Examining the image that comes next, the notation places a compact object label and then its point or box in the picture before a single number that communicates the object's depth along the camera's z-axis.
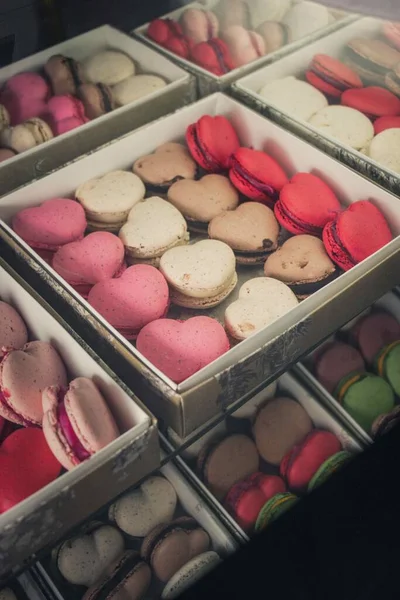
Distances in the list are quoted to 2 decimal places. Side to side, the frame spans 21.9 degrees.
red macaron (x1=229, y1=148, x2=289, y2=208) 0.66
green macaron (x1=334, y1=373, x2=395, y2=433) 0.60
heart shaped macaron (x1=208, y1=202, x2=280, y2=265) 0.64
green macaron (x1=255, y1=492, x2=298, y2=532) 0.56
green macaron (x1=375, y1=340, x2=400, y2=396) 0.62
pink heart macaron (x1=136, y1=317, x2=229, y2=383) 0.57
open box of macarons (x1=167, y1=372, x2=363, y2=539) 0.57
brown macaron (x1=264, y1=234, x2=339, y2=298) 0.62
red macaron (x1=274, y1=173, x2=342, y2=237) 0.65
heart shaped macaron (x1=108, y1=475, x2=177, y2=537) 0.55
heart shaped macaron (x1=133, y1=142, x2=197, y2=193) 0.68
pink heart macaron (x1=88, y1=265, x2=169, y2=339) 0.59
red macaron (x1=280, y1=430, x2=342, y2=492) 0.58
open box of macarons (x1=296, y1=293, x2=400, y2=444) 0.60
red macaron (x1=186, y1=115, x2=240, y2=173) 0.68
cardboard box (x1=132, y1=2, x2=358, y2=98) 0.72
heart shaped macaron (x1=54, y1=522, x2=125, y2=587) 0.54
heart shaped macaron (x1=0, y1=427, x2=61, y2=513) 0.52
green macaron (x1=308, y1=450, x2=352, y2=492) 0.58
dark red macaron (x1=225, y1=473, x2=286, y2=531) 0.56
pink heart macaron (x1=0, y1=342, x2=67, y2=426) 0.54
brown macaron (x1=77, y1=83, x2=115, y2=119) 0.71
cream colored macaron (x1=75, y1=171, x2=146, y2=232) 0.65
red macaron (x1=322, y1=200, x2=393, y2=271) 0.62
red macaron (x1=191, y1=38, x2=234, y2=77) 0.74
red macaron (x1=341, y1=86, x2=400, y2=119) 0.72
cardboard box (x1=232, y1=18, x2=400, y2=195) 0.65
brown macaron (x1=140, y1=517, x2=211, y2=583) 0.54
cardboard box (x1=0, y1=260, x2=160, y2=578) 0.49
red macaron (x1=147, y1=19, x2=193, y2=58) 0.76
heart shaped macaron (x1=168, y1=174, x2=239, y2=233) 0.66
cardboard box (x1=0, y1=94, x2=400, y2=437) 0.54
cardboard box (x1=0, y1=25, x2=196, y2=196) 0.66
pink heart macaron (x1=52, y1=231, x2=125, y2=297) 0.61
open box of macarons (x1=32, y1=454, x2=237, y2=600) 0.53
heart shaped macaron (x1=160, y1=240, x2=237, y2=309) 0.61
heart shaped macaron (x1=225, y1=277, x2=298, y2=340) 0.59
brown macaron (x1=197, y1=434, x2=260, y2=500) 0.58
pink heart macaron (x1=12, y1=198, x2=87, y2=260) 0.63
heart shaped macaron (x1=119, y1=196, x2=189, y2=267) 0.63
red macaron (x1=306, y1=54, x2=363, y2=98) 0.74
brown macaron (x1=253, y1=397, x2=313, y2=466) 0.59
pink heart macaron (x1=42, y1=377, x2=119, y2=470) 0.51
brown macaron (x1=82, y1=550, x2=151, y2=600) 0.53
